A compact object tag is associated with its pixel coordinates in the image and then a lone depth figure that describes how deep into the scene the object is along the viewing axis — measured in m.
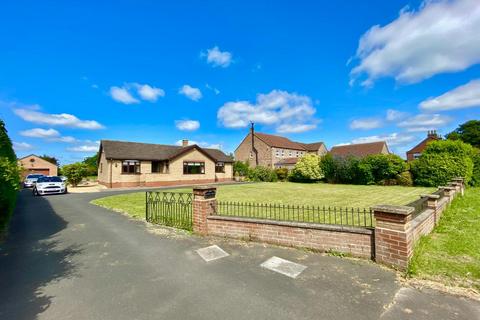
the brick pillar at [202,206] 6.85
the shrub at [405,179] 21.02
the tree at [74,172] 25.20
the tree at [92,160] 61.47
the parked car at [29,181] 27.36
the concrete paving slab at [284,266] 4.41
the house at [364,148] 45.28
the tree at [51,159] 53.90
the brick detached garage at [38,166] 40.59
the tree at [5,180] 6.11
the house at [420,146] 44.28
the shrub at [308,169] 27.55
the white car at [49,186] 18.16
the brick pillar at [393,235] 4.38
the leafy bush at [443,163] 18.08
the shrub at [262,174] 32.31
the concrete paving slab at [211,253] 5.24
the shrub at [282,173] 31.98
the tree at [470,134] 42.81
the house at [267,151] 40.51
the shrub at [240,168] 36.47
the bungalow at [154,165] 24.91
